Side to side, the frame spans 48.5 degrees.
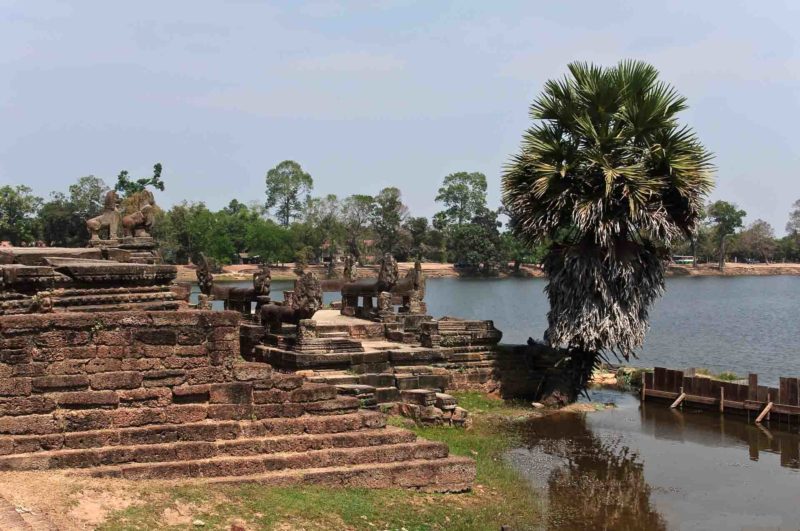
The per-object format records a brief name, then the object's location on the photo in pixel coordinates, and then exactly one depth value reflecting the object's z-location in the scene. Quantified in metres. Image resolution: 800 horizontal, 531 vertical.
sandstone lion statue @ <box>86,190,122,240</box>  20.98
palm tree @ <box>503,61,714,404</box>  20.17
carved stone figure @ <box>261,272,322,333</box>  17.59
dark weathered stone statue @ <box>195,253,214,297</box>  23.31
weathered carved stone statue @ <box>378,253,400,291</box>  22.25
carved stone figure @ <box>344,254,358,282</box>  29.00
